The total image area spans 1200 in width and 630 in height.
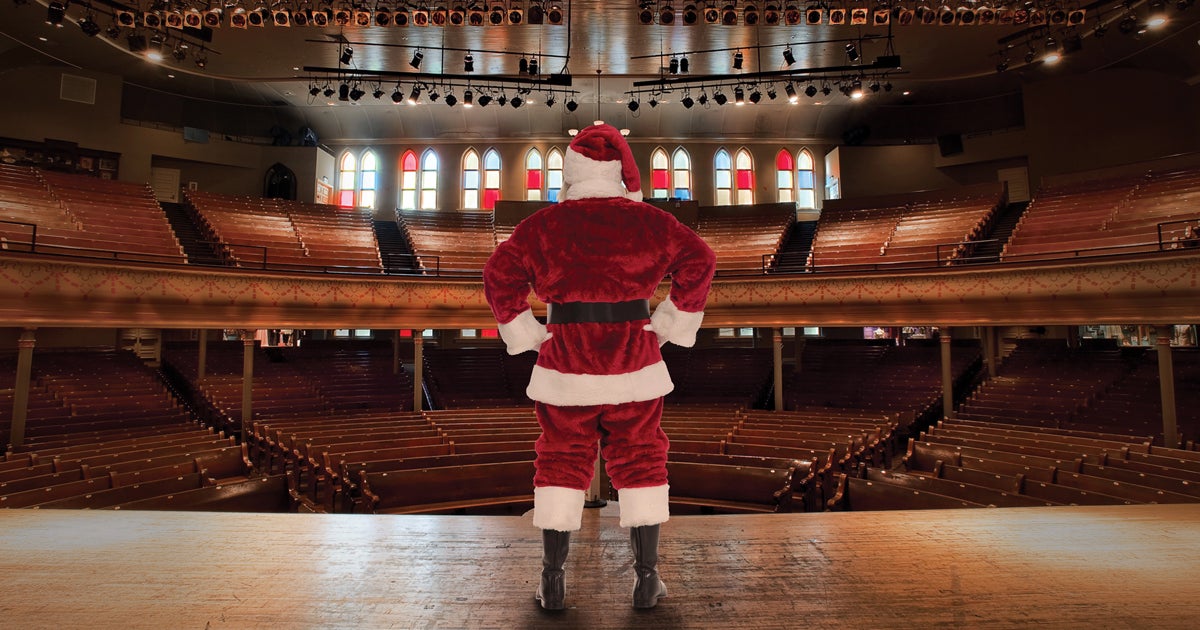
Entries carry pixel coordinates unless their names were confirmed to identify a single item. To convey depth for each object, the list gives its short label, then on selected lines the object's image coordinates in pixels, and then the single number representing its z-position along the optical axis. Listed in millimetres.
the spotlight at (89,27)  9086
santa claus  1828
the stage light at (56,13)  8438
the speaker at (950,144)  16094
